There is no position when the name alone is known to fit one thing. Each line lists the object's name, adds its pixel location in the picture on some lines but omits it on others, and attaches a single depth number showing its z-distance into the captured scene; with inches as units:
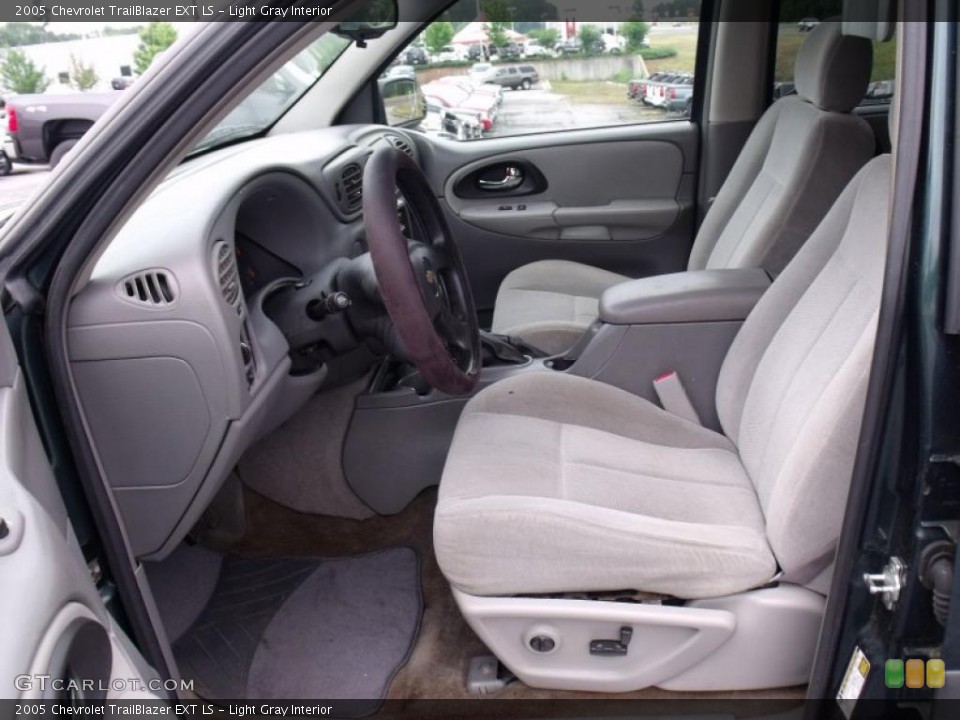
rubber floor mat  68.1
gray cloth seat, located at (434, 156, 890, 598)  51.8
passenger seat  81.4
